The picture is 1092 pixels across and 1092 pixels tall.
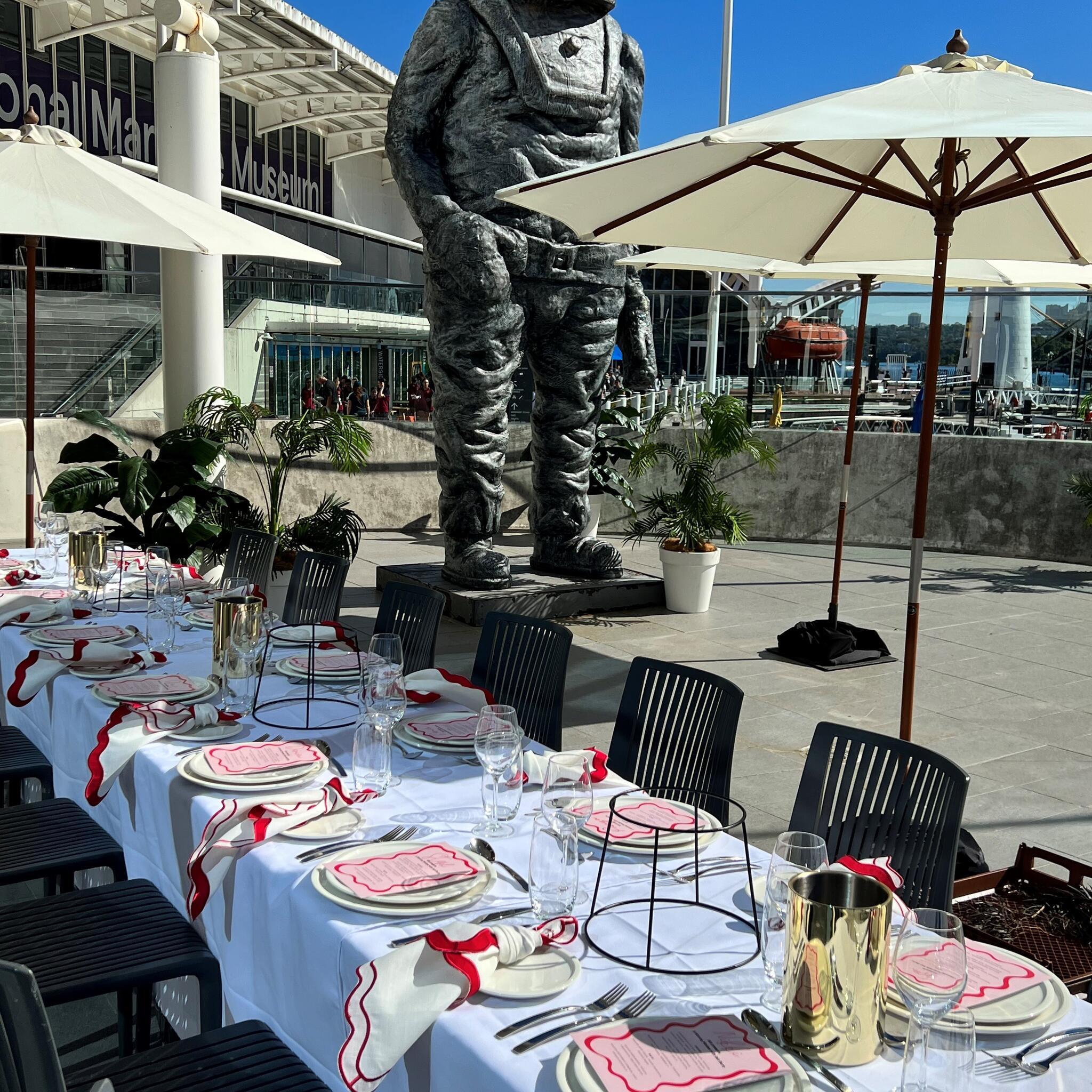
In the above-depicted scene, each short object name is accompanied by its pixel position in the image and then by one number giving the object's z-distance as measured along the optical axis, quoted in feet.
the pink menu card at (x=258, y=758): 9.82
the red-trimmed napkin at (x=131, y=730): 10.32
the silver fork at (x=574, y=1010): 6.26
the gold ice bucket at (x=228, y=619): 11.44
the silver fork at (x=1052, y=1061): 6.00
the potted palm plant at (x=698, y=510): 28.84
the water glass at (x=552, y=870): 7.25
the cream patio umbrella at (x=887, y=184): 10.25
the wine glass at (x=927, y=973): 5.41
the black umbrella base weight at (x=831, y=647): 25.11
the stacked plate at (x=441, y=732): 10.72
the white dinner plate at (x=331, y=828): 8.64
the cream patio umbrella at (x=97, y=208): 17.08
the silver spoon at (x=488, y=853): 8.06
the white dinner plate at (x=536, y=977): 6.56
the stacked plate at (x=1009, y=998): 6.36
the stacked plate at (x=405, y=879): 7.52
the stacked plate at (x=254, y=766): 9.51
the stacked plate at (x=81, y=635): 13.96
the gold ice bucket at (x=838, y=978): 6.05
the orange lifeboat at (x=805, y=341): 40.32
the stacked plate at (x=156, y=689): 11.79
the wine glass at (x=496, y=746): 8.75
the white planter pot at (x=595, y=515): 37.11
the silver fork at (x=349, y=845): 8.34
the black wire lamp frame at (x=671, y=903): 7.01
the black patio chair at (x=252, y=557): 20.49
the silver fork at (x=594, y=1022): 6.12
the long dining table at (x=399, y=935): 6.23
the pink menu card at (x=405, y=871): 7.72
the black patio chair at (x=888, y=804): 9.31
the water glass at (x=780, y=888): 6.56
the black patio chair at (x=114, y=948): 8.96
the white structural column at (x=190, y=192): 30.27
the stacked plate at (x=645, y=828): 8.64
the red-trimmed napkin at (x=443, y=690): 12.29
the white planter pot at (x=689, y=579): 29.55
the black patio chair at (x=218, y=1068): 7.68
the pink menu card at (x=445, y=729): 10.89
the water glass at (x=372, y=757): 9.42
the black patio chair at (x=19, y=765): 13.28
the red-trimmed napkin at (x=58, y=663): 12.76
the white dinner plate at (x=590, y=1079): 5.69
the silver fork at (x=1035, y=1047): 6.07
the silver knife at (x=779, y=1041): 5.92
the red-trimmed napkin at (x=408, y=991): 6.30
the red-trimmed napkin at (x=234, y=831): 8.62
